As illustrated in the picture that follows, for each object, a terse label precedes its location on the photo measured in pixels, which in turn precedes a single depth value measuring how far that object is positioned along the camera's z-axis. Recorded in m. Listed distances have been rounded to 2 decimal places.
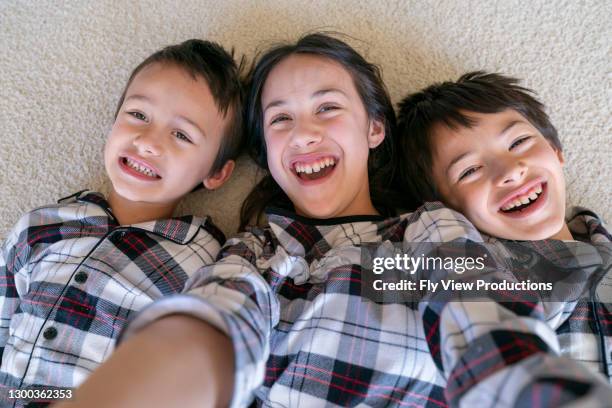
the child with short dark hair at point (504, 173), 0.84
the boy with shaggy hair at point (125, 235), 0.88
